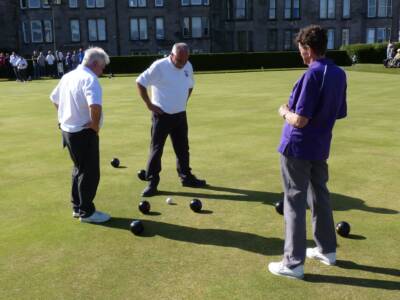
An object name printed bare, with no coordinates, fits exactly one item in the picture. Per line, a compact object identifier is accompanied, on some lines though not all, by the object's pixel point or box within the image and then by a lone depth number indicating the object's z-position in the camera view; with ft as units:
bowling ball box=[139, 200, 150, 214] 21.06
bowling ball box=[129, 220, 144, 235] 18.52
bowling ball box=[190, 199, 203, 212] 21.04
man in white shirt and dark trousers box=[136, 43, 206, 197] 23.40
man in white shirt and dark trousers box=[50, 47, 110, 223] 18.57
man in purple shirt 13.57
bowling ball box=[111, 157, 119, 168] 29.14
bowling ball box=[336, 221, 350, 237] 17.92
